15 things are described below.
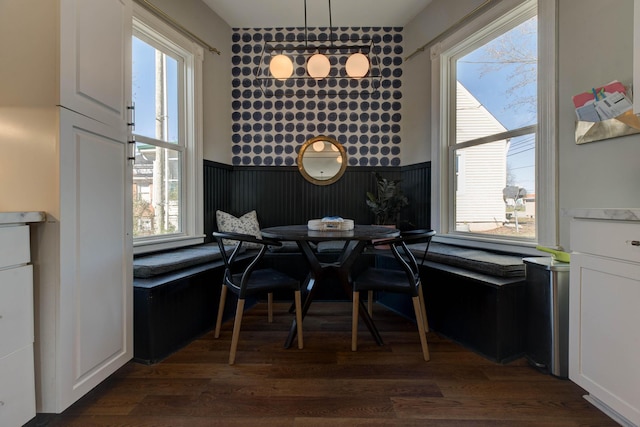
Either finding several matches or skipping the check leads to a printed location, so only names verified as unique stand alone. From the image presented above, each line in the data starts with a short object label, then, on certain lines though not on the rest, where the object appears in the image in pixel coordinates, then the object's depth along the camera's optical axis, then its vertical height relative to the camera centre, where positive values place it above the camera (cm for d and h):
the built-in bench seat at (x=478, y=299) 182 -59
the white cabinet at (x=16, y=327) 108 -43
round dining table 181 -23
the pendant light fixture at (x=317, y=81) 342 +152
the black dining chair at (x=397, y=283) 184 -46
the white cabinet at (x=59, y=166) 122 +19
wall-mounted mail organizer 159 +54
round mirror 349 +59
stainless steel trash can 164 -60
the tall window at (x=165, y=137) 240 +66
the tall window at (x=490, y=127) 223 +71
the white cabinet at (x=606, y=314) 113 -43
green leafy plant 316 +10
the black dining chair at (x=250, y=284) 179 -46
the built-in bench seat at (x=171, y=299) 179 -58
